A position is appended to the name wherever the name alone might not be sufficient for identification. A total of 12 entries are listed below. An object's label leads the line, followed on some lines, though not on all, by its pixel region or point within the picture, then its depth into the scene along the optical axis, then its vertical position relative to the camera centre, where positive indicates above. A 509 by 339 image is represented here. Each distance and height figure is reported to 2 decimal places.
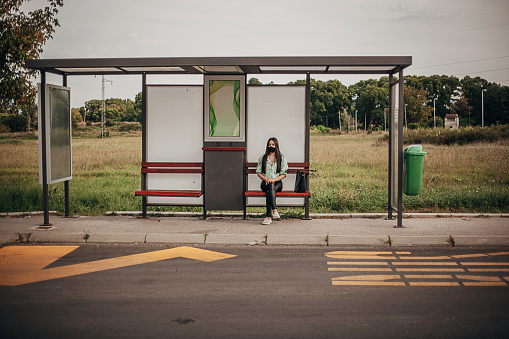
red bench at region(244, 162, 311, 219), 9.85 -0.49
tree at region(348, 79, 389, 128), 87.31 +9.18
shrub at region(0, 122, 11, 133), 39.88 +1.55
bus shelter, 10.03 +0.41
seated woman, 9.88 -0.44
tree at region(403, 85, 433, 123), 71.00 +6.43
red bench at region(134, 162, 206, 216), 10.42 -0.40
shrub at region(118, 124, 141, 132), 47.34 +2.03
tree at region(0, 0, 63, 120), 11.95 +2.58
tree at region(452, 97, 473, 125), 81.63 +7.14
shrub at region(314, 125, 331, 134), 72.39 +2.99
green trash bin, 9.66 -0.39
